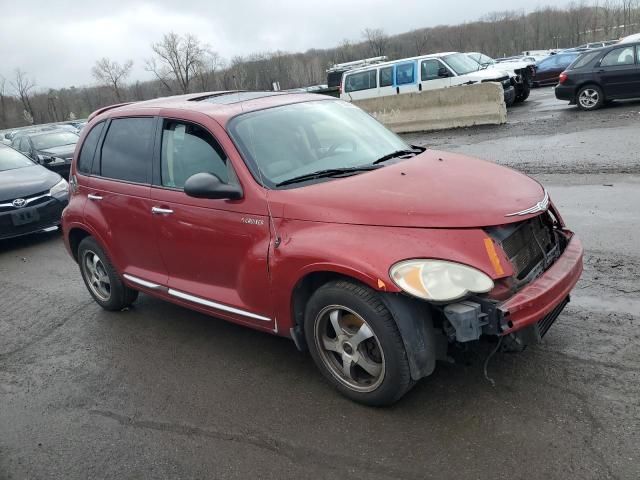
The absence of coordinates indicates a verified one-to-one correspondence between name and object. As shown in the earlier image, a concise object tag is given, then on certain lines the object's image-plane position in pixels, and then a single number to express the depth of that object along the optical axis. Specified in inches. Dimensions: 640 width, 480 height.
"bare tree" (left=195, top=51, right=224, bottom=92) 3084.9
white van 668.1
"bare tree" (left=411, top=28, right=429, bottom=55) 3752.5
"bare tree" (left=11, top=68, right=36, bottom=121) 2975.4
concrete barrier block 575.8
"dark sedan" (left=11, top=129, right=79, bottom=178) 539.5
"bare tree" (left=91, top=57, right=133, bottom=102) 3142.2
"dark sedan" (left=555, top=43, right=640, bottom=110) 544.4
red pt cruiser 117.9
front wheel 120.0
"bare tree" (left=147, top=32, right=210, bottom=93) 3068.4
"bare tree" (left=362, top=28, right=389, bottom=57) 3508.1
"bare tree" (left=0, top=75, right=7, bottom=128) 2893.7
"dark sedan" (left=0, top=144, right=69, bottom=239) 333.1
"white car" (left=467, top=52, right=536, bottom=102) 718.5
